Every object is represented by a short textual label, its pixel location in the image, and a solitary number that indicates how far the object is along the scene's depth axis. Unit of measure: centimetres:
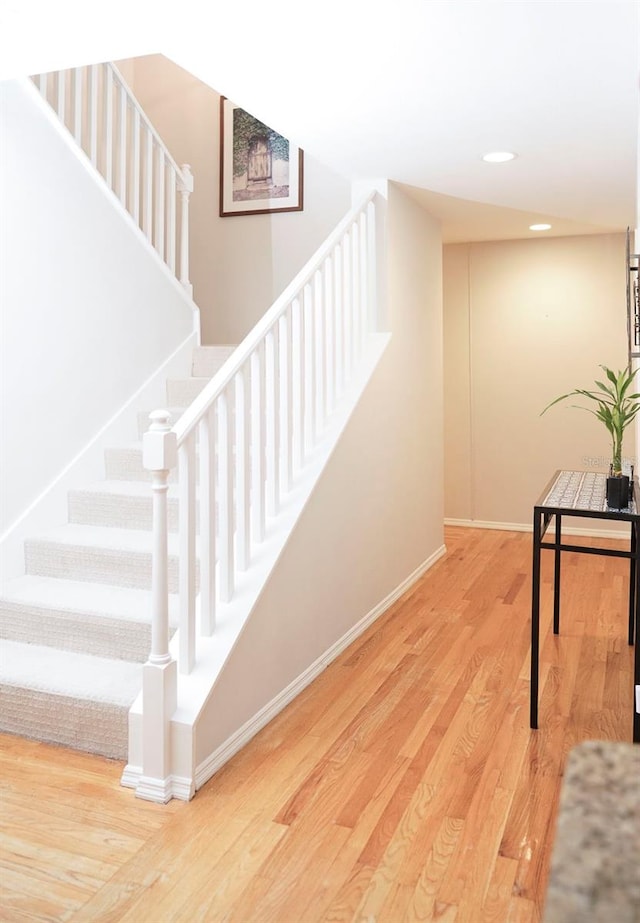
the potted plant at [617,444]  258
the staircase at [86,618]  246
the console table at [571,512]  249
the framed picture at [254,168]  509
